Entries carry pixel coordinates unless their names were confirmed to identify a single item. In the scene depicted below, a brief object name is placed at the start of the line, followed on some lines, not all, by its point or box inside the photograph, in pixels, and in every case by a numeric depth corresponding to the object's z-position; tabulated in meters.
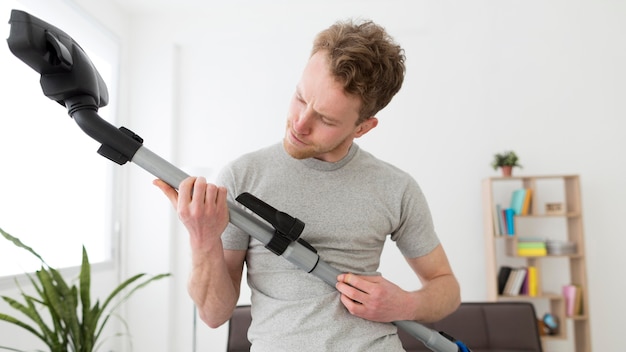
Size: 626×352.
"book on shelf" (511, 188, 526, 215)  3.45
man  1.00
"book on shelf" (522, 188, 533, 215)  3.45
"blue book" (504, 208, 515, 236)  3.47
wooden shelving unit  3.42
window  2.58
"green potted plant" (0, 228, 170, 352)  1.45
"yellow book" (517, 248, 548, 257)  3.43
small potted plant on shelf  3.53
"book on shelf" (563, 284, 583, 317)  3.42
